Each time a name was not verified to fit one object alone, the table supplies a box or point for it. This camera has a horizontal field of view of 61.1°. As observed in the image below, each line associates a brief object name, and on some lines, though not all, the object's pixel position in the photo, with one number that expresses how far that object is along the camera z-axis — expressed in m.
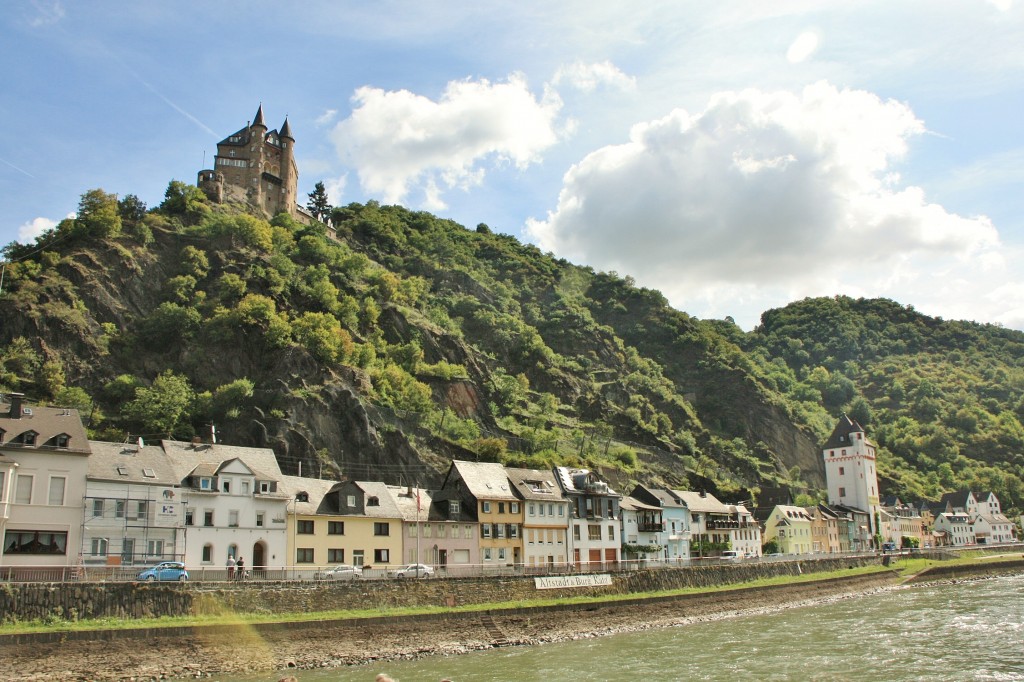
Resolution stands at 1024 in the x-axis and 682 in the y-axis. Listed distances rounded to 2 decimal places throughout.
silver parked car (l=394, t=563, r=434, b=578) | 50.06
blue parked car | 41.31
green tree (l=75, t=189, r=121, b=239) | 105.94
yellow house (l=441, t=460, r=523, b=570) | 66.07
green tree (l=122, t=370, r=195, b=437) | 81.38
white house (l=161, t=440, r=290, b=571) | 52.28
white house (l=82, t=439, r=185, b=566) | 47.53
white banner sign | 55.44
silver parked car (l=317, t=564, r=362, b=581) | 46.38
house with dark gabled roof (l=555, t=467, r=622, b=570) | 73.64
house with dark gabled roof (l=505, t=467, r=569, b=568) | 69.50
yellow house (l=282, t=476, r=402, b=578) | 56.34
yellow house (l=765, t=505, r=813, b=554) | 103.81
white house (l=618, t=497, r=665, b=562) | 78.50
